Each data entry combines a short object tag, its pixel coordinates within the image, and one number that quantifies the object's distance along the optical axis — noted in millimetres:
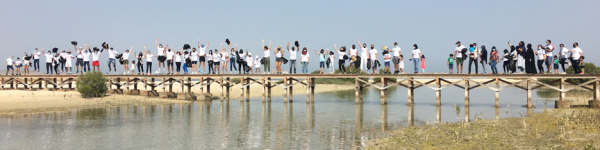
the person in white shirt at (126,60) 32562
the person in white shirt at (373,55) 27625
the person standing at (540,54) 24922
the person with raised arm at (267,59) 29375
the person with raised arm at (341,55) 28062
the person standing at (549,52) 24516
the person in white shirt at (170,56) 30958
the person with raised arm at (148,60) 31484
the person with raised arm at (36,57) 34906
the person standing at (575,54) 23938
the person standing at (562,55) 24281
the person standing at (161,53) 30688
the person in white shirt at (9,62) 38156
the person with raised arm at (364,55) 27364
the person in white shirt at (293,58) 28609
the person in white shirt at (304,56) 29056
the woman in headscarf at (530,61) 24859
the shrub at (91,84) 30641
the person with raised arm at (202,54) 30047
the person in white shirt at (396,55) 27219
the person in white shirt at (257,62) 32209
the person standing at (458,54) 25766
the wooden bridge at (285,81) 25312
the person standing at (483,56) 25344
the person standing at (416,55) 26672
